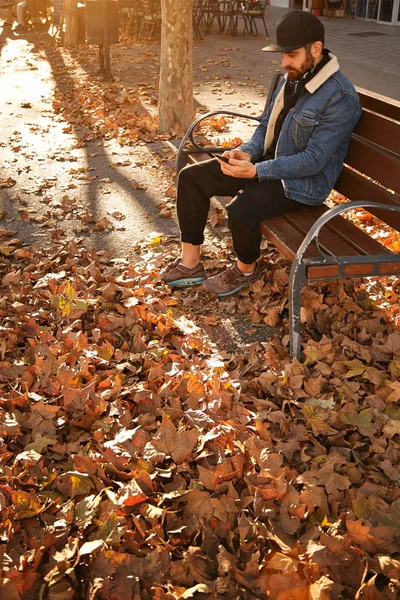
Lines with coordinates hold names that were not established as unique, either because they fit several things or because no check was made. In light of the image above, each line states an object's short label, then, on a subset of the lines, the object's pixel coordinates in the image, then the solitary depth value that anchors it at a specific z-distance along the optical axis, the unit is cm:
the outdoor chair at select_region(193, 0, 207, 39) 1883
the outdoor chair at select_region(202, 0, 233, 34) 1883
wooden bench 319
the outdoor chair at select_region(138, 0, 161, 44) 1786
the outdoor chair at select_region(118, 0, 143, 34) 1889
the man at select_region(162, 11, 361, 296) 362
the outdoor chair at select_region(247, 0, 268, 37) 1819
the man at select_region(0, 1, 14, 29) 2288
